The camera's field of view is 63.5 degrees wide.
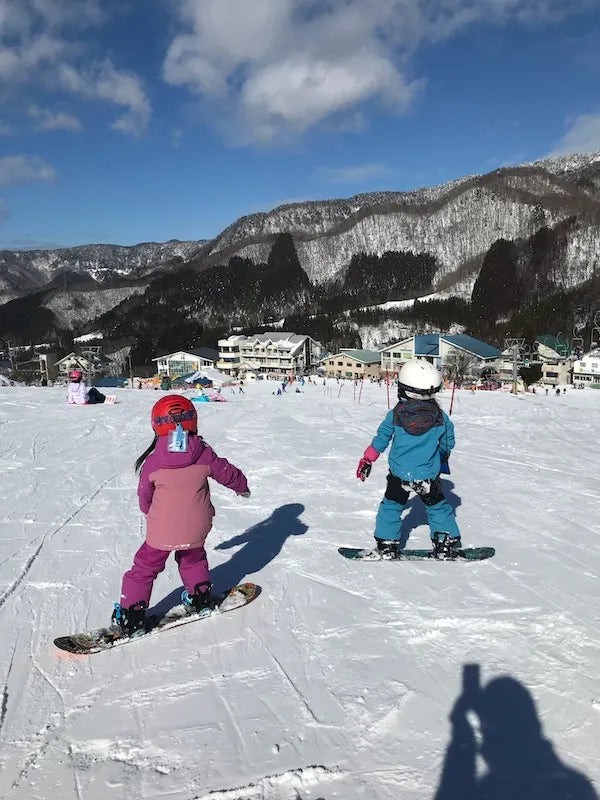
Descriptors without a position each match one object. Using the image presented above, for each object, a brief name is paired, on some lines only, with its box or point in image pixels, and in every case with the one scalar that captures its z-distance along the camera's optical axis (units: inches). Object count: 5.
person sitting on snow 621.7
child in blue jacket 157.9
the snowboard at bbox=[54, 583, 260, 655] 113.7
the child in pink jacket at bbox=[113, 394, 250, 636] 119.5
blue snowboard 162.6
